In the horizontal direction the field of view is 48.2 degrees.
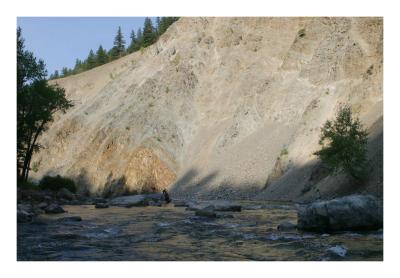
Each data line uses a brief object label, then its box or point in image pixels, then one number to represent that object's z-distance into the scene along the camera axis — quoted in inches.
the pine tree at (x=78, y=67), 4779.3
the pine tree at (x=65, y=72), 5004.9
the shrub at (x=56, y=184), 1754.4
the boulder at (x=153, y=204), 1266.9
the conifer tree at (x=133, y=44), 4647.4
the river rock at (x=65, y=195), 1491.9
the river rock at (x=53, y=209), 986.1
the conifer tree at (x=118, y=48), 4722.0
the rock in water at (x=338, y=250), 467.3
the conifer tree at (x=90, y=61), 4712.1
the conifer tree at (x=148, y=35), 4079.7
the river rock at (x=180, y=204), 1233.4
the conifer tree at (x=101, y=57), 4707.2
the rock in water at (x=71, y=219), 829.7
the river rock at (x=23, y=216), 784.9
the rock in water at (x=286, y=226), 653.3
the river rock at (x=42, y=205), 1042.7
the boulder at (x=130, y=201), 1277.1
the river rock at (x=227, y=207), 1019.9
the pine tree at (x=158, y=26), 4121.6
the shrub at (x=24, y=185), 1352.4
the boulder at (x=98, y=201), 1459.5
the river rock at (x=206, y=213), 884.0
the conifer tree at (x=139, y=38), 4409.5
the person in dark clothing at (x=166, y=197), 1425.4
